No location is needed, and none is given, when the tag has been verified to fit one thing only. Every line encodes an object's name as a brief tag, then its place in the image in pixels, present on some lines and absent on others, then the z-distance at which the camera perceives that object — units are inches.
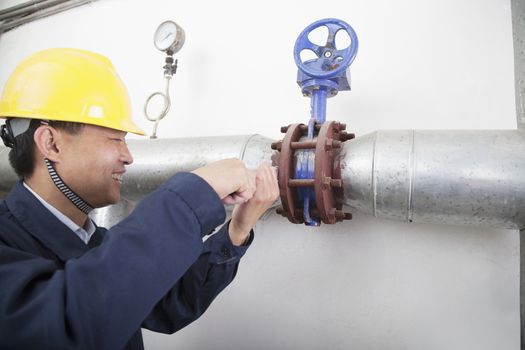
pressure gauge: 54.8
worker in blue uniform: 17.7
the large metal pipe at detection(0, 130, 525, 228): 28.4
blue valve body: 34.1
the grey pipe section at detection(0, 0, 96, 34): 74.0
